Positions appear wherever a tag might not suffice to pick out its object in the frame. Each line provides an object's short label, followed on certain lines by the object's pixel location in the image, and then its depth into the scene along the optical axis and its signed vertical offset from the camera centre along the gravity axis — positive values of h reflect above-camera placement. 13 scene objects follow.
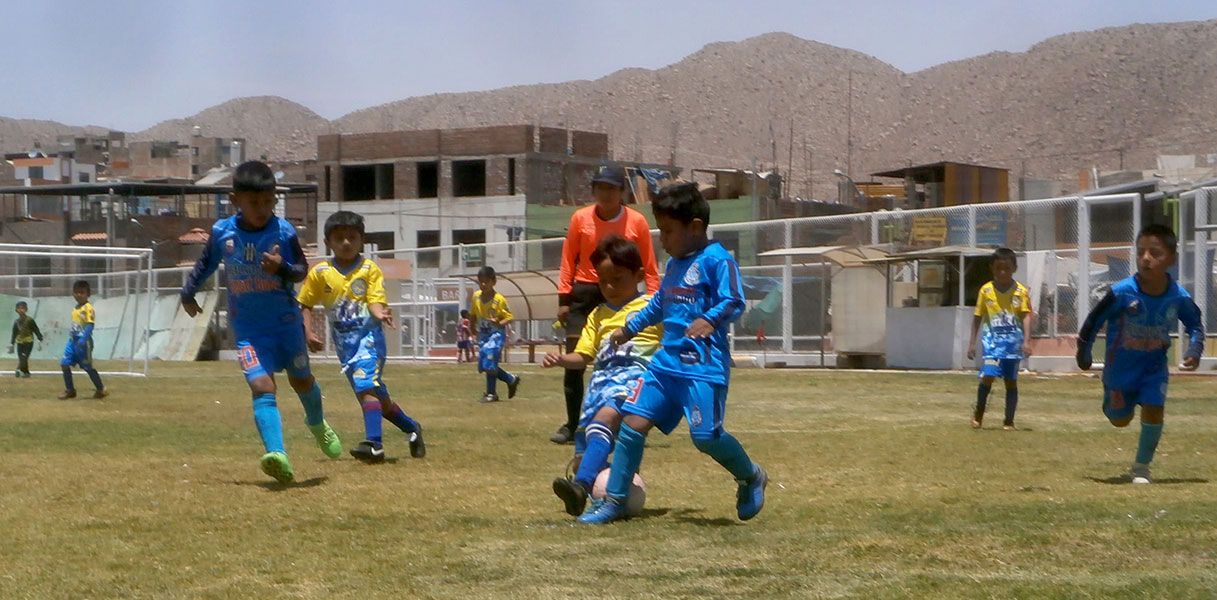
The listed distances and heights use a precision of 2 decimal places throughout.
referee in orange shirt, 9.81 +0.23
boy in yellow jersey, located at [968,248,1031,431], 14.05 -0.39
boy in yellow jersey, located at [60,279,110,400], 21.05 -0.95
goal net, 30.31 -0.56
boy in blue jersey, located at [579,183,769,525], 7.04 -0.38
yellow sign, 28.38 +0.84
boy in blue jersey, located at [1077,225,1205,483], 9.32 -0.33
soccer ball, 7.47 -1.03
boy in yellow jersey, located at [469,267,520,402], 19.09 -0.63
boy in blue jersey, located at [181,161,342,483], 9.03 -0.05
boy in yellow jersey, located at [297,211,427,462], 10.27 -0.21
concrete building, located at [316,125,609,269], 77.75 +5.01
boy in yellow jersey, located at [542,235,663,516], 7.46 -0.41
